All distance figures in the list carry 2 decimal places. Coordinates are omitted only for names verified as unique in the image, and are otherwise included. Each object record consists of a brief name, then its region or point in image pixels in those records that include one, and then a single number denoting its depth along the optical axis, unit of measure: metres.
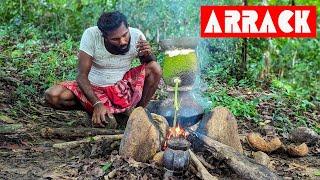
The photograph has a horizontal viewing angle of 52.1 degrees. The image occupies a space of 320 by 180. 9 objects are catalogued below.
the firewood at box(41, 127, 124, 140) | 2.93
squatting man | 2.88
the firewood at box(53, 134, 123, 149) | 2.68
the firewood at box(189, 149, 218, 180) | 2.25
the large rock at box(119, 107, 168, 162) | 2.43
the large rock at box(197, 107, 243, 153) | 2.64
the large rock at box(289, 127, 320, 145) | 3.26
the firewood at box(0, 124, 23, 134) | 3.08
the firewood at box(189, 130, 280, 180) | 2.27
